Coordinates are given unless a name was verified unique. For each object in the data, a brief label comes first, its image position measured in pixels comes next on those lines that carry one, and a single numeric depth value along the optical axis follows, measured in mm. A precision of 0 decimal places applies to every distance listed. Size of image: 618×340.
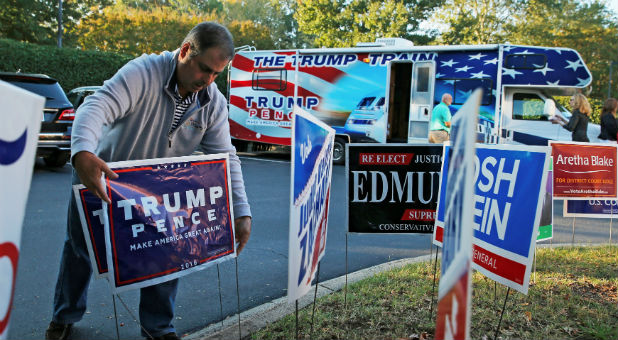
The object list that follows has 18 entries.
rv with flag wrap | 11969
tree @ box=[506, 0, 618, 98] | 35406
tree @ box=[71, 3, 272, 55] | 30922
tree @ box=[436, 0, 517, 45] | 35219
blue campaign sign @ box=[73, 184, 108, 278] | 2764
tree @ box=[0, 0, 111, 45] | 28734
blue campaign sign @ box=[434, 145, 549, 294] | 3049
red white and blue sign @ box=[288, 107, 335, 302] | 2328
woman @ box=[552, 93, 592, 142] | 9812
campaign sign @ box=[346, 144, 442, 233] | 4066
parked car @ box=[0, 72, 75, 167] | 10227
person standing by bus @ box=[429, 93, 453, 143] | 11189
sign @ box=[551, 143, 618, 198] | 5281
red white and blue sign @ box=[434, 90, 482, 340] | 1316
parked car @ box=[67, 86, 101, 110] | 12620
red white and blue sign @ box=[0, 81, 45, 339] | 1264
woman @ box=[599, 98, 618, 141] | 9727
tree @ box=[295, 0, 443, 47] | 33406
